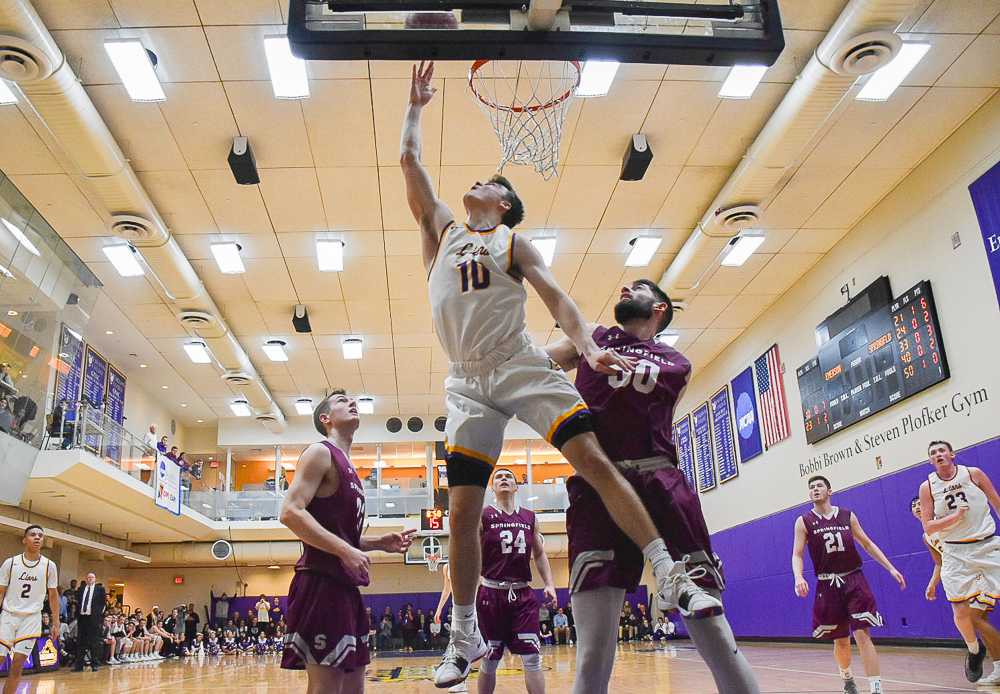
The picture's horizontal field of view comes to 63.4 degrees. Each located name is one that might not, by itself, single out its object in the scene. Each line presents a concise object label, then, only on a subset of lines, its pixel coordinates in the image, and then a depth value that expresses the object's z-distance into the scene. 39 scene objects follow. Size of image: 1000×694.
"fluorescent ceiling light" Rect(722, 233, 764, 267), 12.46
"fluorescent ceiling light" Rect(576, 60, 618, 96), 8.32
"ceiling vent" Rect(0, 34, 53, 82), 7.25
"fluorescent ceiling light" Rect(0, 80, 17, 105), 8.48
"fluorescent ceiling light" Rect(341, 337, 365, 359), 16.72
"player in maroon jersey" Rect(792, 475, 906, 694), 6.14
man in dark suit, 15.24
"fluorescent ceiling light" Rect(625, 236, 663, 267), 12.61
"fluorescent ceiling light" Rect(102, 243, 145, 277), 12.28
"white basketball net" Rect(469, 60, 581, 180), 7.24
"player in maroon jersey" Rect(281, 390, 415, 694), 3.14
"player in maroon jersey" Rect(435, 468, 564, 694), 5.40
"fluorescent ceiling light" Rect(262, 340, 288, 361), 16.68
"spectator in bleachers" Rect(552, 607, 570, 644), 22.60
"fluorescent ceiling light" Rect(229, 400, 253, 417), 21.67
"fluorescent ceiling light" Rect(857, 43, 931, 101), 8.48
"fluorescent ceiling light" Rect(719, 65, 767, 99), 8.52
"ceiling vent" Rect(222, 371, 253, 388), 17.45
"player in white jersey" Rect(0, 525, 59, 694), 7.58
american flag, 15.16
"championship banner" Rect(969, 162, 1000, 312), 9.23
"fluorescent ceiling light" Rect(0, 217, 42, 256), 9.84
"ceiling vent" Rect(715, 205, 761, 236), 10.94
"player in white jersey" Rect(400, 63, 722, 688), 2.54
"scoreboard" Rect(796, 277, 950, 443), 10.58
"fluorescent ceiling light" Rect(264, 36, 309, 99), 8.01
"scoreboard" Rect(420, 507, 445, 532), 22.08
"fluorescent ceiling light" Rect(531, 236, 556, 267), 12.28
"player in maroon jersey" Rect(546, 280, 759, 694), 2.41
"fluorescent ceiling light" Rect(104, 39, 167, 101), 7.98
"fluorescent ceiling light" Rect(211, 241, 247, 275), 12.21
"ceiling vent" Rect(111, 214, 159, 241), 10.63
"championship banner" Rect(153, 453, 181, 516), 17.28
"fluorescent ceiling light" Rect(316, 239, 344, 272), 12.23
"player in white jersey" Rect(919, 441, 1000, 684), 6.48
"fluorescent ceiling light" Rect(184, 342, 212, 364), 16.77
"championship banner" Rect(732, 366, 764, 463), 16.47
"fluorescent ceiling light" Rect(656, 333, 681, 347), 16.45
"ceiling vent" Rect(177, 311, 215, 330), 14.16
